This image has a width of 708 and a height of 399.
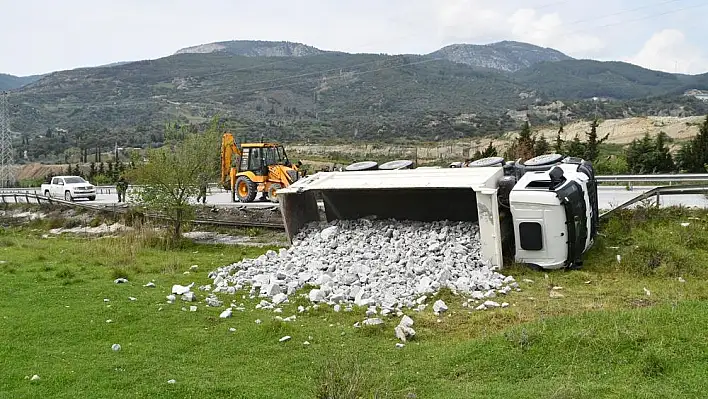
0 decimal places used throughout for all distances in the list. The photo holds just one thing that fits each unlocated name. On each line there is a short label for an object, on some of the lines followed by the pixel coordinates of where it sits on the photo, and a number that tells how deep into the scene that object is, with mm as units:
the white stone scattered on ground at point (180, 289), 10452
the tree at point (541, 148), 30922
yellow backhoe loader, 23828
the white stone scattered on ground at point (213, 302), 9898
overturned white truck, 11688
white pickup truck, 32281
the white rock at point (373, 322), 8425
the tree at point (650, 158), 30516
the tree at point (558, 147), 32741
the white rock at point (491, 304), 9521
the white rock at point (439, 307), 9250
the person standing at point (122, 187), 27844
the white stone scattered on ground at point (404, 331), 7879
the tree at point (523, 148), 29248
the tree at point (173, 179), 18281
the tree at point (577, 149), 33200
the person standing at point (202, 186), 19547
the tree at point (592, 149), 33281
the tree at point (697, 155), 29109
